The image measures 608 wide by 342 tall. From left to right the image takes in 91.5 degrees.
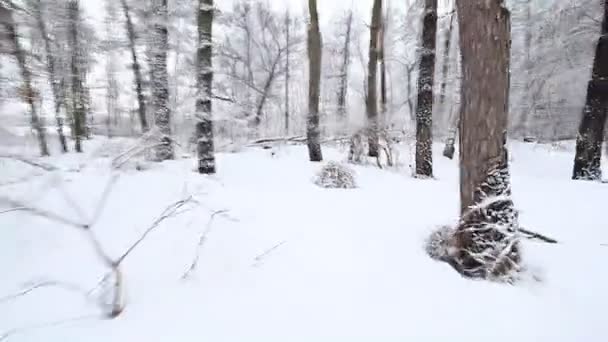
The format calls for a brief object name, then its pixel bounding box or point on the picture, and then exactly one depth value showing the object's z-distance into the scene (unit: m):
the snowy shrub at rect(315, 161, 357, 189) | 4.57
